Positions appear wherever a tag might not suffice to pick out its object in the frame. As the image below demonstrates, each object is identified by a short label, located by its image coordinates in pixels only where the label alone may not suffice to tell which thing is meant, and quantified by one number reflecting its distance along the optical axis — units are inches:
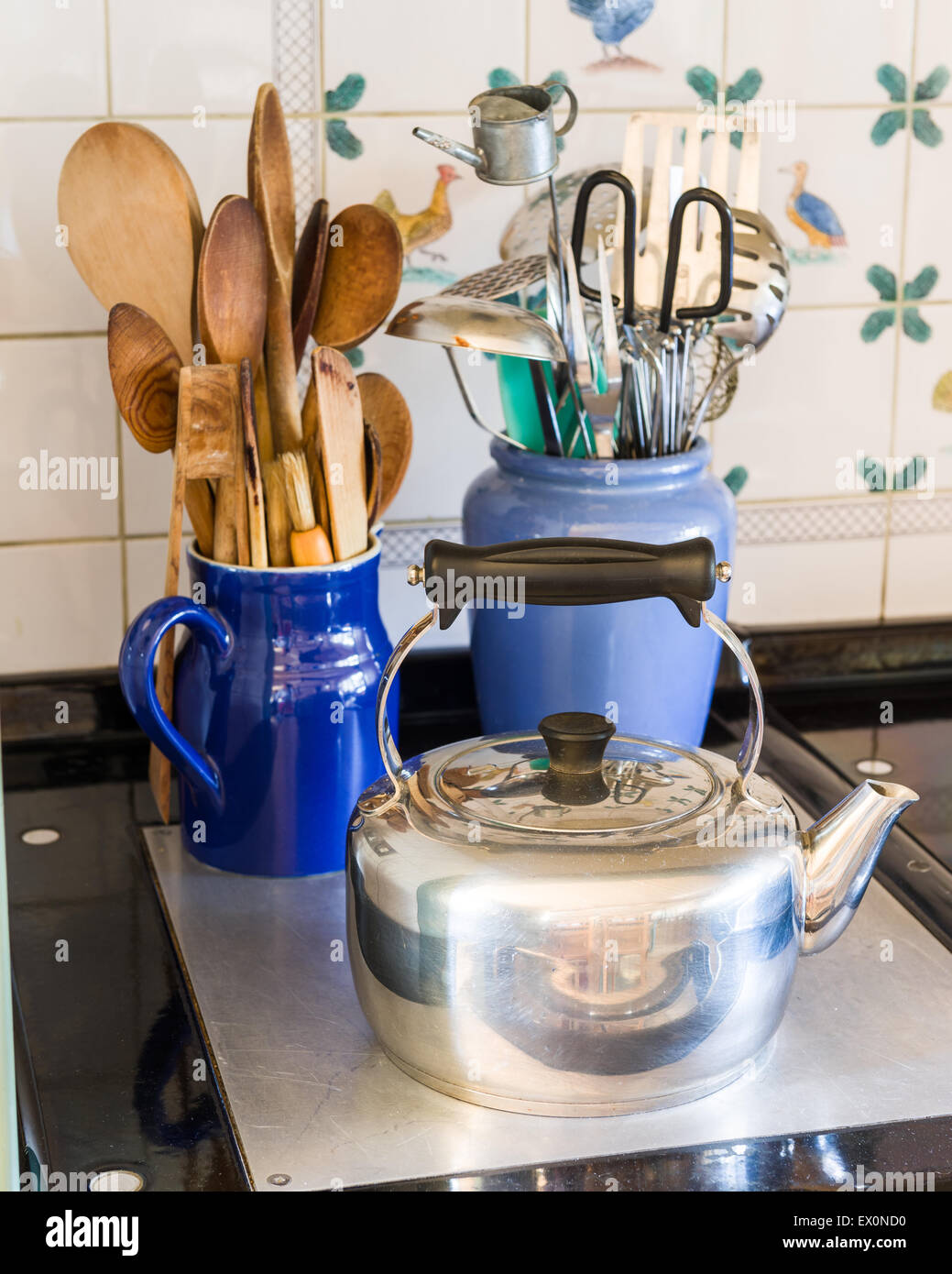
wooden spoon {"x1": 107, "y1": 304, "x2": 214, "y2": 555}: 29.9
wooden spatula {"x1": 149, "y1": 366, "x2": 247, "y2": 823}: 29.7
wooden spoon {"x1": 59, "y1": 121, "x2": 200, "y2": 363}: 31.8
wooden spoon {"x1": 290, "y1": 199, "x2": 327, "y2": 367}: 32.0
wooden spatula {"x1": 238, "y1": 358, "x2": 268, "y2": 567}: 30.0
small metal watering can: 30.7
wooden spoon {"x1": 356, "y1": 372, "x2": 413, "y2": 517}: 34.1
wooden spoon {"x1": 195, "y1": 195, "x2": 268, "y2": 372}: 29.9
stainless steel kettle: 22.9
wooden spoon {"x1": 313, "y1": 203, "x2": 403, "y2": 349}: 32.7
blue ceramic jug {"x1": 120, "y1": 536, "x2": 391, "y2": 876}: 31.2
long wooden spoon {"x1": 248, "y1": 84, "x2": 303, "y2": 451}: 31.5
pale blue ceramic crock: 32.3
